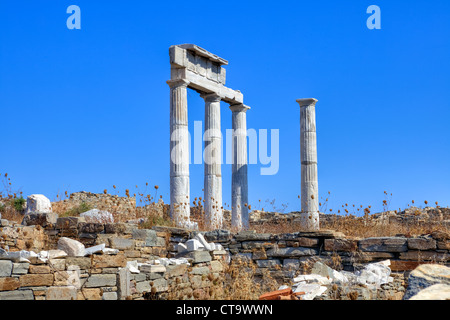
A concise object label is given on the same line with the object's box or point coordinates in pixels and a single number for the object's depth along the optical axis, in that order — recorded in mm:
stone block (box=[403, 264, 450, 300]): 6535
